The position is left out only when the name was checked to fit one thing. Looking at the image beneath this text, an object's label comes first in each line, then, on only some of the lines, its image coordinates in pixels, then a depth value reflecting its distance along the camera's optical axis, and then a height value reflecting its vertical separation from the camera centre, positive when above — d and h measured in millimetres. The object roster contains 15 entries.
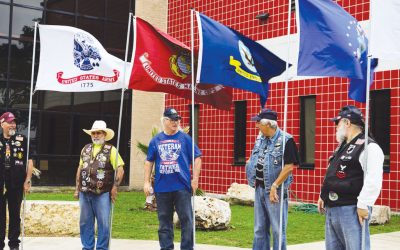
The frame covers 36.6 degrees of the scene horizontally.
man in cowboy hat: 8258 -449
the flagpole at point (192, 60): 7966 +1285
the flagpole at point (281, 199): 7250 -497
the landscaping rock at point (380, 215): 13633 -1221
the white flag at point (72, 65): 8867 +1302
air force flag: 7203 +1389
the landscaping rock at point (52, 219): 11008 -1229
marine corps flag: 8477 +1298
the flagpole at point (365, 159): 5824 +14
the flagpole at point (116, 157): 8375 -45
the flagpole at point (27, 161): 8922 -143
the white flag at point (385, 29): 6543 +1443
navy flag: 8172 +1345
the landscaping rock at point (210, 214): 11680 -1116
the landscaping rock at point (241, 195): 17625 -1110
